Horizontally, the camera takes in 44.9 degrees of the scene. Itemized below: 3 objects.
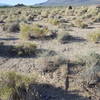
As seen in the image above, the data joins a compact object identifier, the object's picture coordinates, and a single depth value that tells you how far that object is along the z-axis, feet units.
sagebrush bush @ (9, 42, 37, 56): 21.07
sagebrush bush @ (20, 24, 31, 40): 26.90
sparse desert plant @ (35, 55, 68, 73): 17.21
